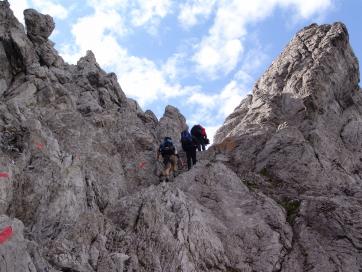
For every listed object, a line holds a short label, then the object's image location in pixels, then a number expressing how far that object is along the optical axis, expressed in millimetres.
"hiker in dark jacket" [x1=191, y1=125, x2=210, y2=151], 35250
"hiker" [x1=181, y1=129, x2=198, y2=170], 30484
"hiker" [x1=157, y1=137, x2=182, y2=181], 28359
